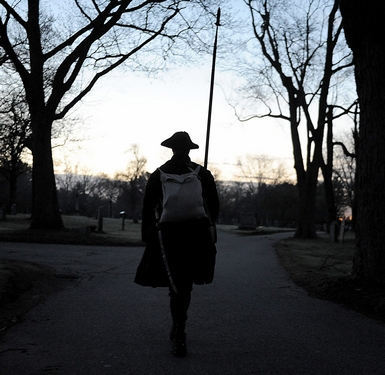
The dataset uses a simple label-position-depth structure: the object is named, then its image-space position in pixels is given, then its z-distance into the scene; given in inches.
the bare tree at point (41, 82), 679.1
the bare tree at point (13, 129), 1195.9
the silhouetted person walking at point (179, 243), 159.9
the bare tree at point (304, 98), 957.8
